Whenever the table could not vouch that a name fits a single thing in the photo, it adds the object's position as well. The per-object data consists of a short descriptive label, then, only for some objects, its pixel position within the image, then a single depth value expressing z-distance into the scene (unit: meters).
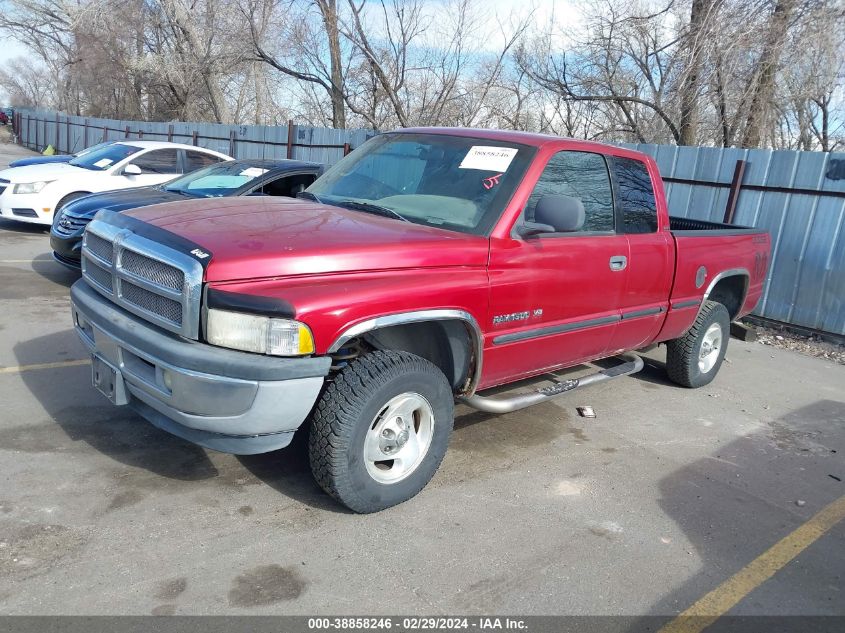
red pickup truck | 3.14
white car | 9.94
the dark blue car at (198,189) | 7.43
